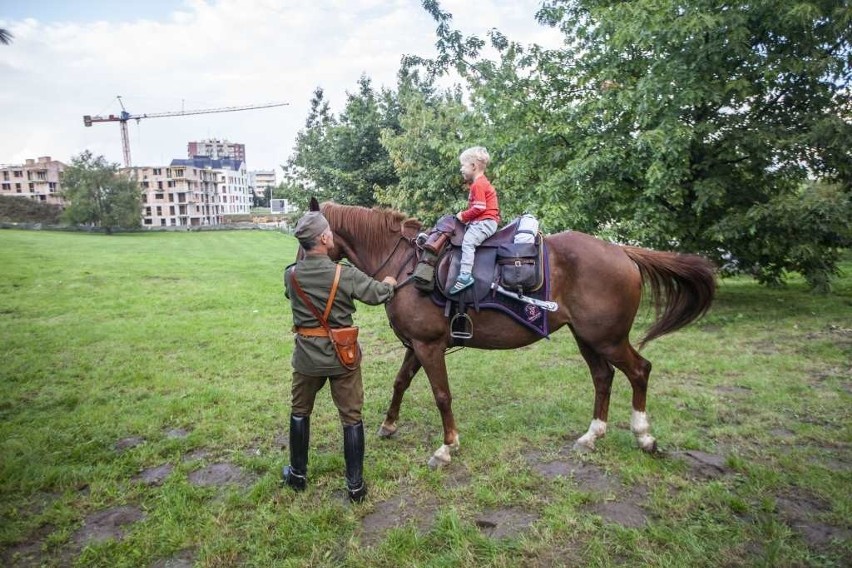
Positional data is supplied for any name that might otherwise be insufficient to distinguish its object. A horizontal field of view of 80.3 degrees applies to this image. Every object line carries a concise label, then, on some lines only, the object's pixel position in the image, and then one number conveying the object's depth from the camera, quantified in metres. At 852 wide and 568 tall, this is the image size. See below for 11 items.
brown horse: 4.45
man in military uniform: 3.75
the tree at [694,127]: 8.46
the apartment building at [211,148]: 156.14
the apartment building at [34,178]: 86.94
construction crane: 115.19
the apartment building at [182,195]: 98.00
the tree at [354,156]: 17.69
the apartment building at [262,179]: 171.06
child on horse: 4.36
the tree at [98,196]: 52.88
